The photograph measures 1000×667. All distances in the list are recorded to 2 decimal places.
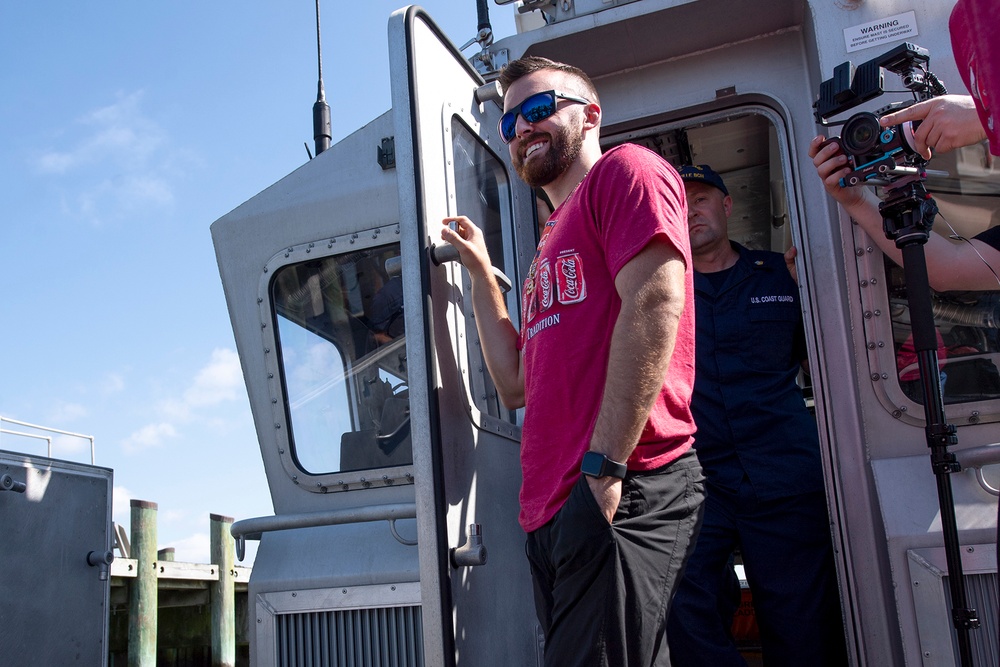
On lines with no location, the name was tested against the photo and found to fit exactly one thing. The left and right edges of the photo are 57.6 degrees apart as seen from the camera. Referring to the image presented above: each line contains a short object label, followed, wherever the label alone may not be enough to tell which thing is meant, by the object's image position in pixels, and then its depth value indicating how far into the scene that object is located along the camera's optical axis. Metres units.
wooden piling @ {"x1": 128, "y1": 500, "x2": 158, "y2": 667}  10.41
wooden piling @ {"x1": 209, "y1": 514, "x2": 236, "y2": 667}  11.78
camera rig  2.14
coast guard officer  2.63
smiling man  1.77
